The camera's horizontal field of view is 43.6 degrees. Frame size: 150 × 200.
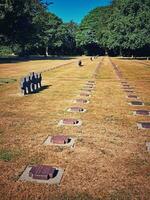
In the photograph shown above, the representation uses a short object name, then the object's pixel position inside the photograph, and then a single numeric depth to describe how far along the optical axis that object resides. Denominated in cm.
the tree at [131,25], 3250
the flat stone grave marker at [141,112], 647
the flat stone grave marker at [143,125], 534
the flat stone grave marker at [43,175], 320
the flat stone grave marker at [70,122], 542
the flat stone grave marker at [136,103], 756
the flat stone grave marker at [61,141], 431
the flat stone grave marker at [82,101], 765
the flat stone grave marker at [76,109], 657
